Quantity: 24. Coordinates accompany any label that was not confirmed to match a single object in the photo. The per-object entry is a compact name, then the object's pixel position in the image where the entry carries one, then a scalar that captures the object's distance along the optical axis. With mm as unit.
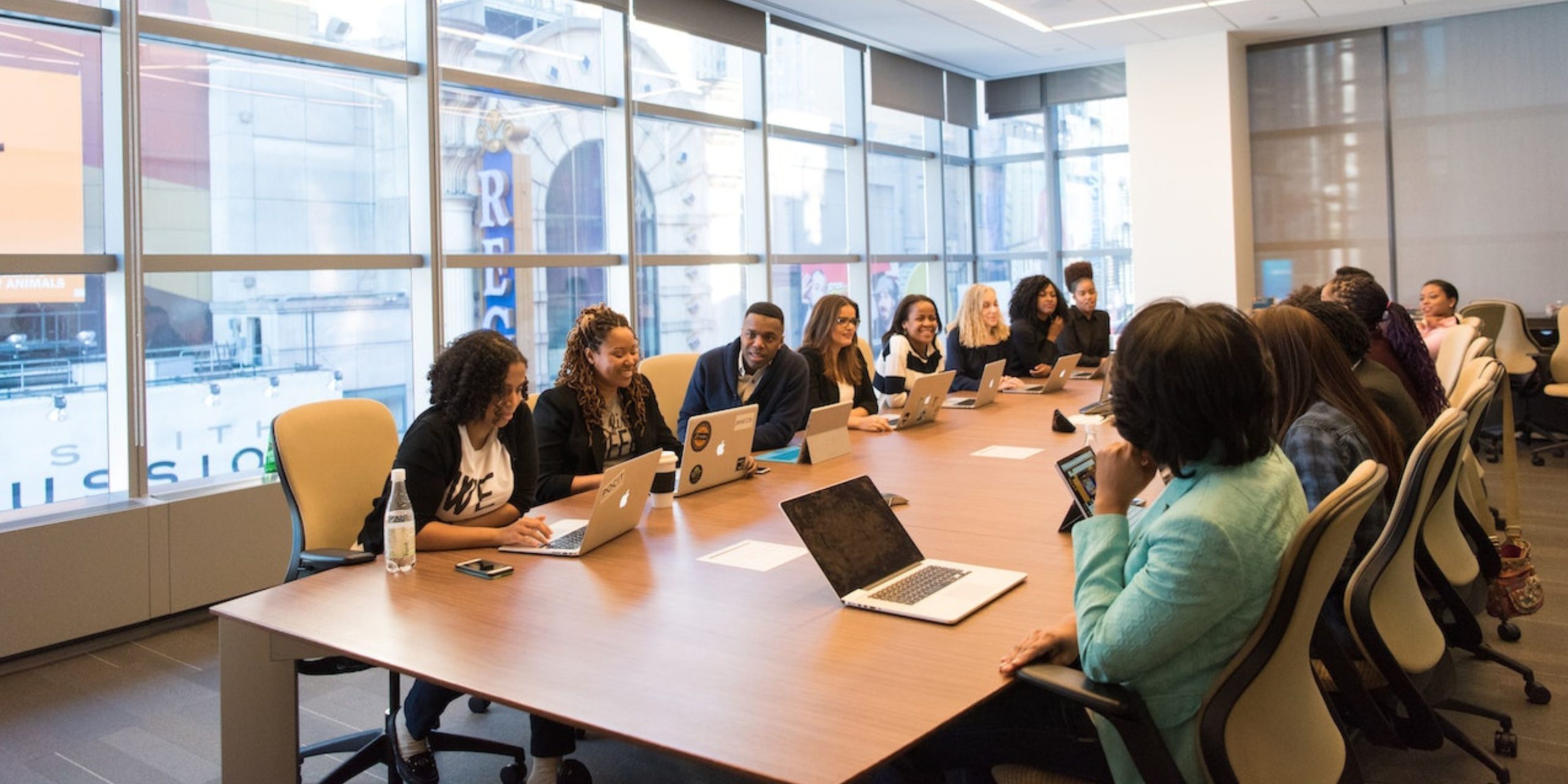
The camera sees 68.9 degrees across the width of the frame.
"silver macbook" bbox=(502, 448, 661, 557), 2613
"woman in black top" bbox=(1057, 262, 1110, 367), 7152
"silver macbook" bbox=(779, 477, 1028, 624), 2150
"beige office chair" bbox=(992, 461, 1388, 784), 1569
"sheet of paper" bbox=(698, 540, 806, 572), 2531
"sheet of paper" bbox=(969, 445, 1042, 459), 3930
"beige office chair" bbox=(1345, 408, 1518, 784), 2264
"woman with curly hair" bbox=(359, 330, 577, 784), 2682
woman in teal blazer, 1556
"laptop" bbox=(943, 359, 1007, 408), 5402
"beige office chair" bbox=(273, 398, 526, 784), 2869
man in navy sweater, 4371
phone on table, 2453
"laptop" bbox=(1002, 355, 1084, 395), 5859
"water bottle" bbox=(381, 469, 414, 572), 2500
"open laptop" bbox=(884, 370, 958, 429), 4641
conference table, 1616
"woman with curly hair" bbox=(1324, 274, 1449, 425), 3617
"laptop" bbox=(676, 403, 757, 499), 3289
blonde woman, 6121
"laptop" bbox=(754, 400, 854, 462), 3842
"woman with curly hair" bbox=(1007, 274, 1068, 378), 6633
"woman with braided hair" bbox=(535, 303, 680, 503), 3498
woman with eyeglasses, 4996
